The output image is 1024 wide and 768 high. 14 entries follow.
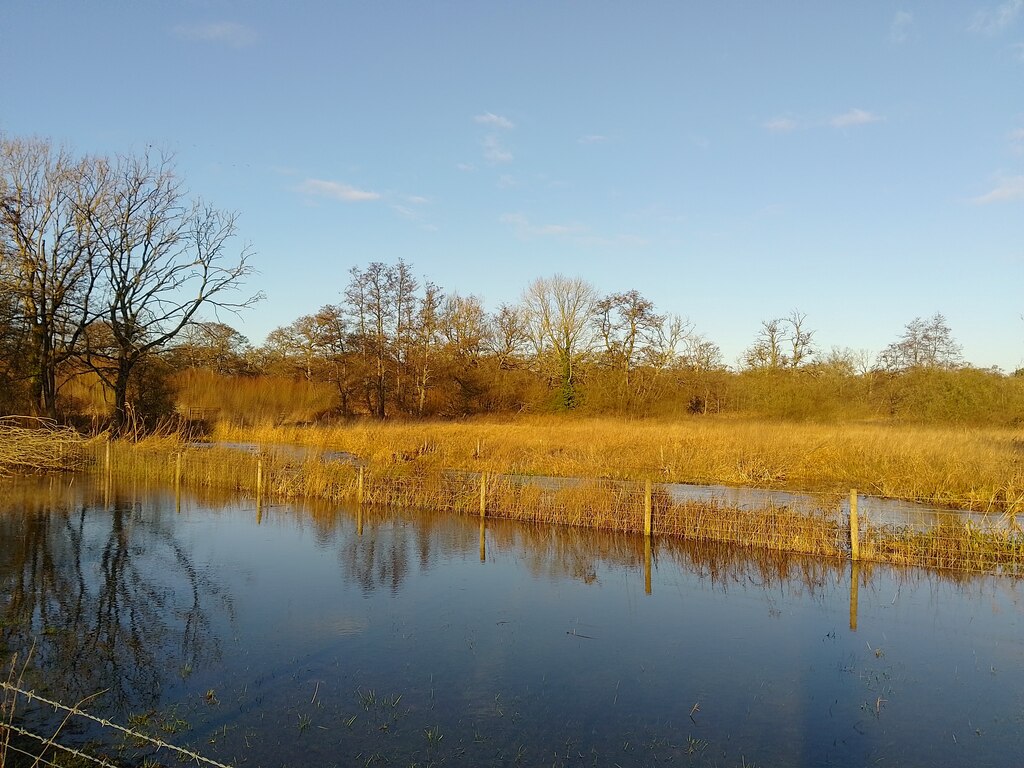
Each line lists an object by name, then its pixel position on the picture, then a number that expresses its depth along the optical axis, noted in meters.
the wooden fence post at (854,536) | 11.19
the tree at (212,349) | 29.83
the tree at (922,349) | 45.16
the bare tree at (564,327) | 43.75
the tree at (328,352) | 42.69
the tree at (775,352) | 45.59
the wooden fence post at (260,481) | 16.73
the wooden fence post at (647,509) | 12.90
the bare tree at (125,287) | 27.02
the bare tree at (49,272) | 24.31
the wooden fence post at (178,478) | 17.39
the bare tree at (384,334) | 43.34
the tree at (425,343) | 44.34
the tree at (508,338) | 48.07
